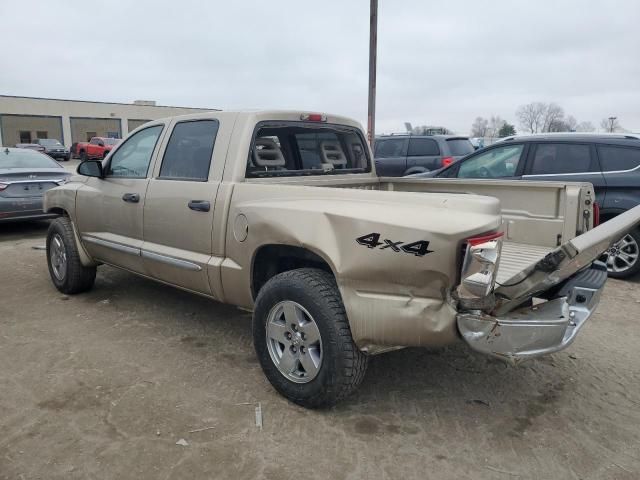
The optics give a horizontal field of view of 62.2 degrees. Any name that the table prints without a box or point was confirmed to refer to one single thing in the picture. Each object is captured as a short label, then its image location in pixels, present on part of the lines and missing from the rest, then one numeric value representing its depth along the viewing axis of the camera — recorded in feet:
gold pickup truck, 8.55
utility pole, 34.58
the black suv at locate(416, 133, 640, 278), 19.90
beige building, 166.40
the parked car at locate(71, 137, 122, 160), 109.60
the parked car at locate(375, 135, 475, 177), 37.99
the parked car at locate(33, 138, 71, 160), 123.18
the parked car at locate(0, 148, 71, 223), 27.27
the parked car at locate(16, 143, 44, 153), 111.05
